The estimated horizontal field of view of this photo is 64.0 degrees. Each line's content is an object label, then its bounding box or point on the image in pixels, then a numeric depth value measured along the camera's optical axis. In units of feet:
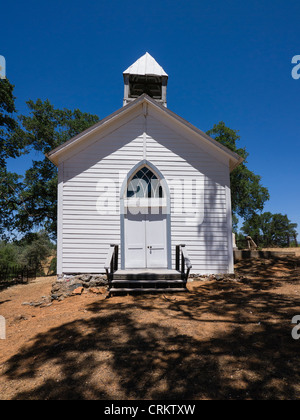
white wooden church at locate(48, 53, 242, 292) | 27.81
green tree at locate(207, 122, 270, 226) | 74.33
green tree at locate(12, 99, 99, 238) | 56.29
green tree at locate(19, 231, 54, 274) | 125.29
